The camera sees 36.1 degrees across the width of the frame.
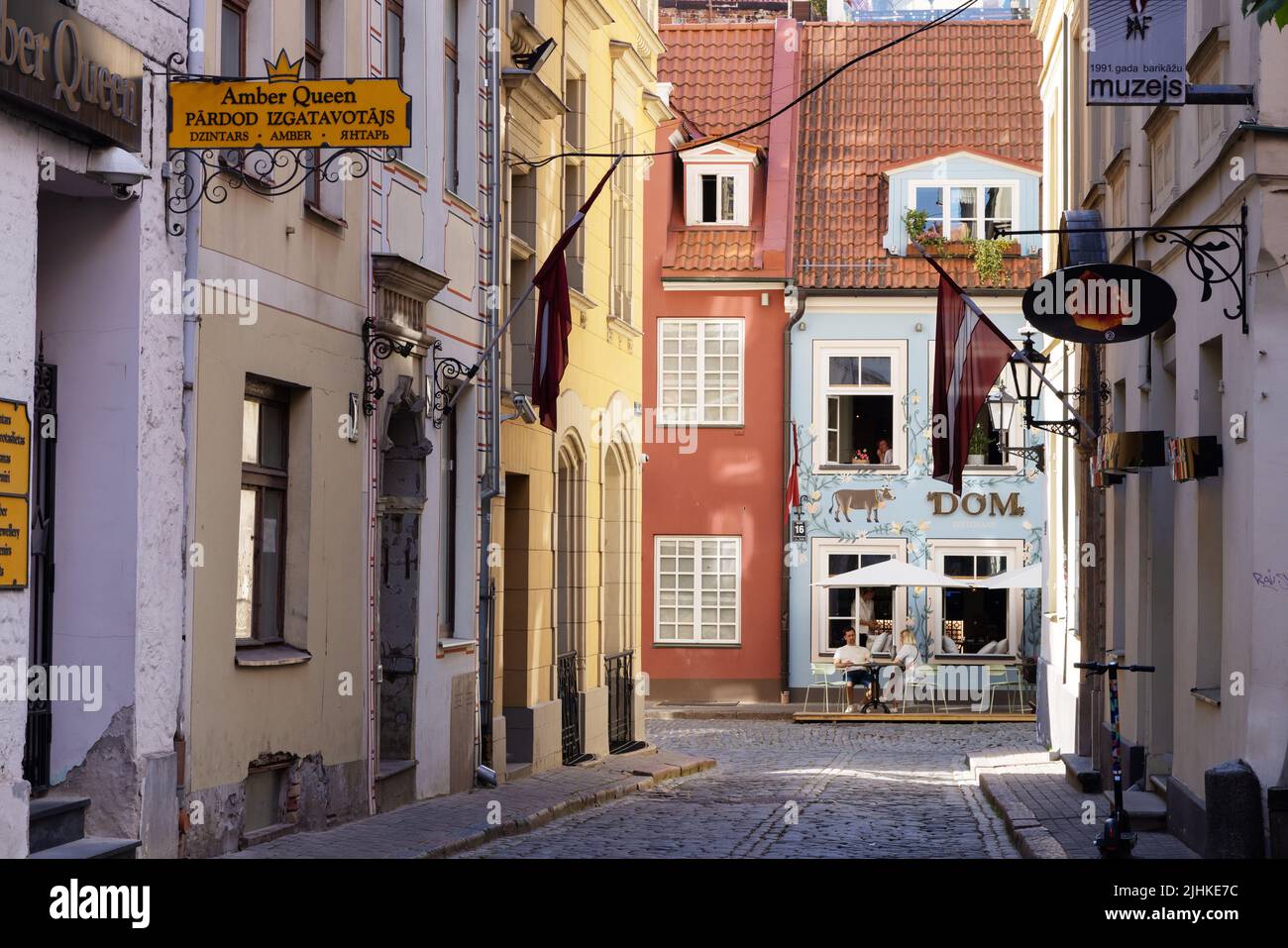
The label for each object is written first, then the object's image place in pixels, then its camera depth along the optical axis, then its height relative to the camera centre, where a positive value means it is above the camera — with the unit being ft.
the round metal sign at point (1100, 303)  43.60 +5.69
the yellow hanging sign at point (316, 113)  35.35 +7.91
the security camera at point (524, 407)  66.59 +4.99
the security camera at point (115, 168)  35.32 +6.92
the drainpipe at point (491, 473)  63.52 +2.63
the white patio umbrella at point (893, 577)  113.50 -1.21
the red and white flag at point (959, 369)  53.72 +5.16
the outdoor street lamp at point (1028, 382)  57.88 +5.10
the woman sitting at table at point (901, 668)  114.62 -6.49
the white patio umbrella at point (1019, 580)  113.19 -1.38
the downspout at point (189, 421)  39.29 +2.64
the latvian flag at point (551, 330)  59.47 +6.84
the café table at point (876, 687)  114.52 -7.68
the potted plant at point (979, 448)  118.93 +6.52
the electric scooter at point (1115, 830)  39.63 -5.50
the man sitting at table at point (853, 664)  115.24 -6.29
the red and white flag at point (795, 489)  117.70 +3.94
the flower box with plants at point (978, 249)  118.01 +18.60
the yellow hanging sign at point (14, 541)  32.63 +0.20
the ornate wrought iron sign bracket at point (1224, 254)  39.27 +6.21
